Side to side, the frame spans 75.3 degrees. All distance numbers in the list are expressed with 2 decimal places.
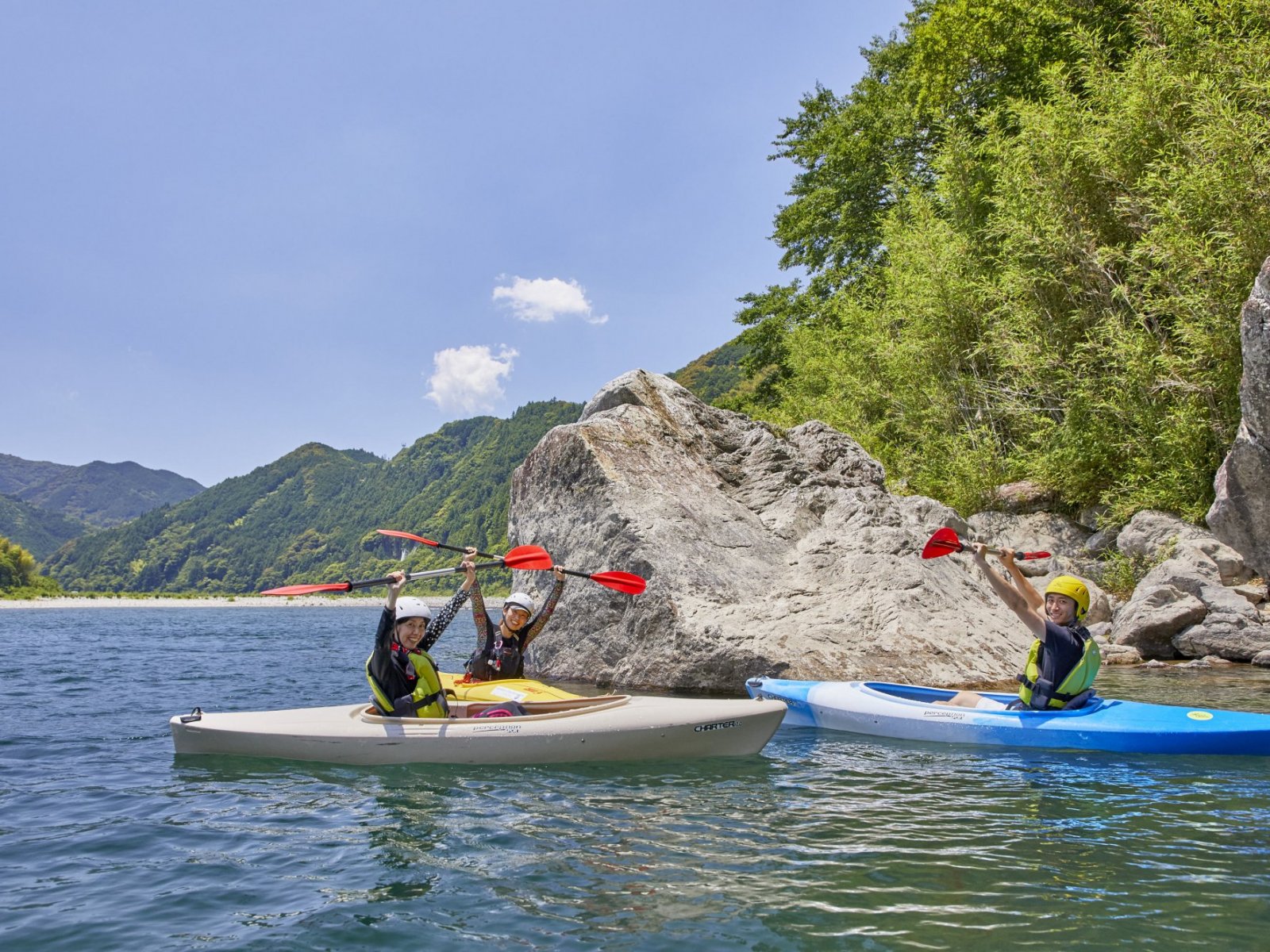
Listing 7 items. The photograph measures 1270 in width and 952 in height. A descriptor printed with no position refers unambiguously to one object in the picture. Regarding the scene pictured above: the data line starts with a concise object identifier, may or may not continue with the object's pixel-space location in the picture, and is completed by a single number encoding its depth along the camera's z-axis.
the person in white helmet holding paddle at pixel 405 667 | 5.48
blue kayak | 5.40
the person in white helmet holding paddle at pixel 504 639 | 6.73
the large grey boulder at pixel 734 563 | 7.84
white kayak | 5.41
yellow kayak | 6.04
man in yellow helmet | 5.66
